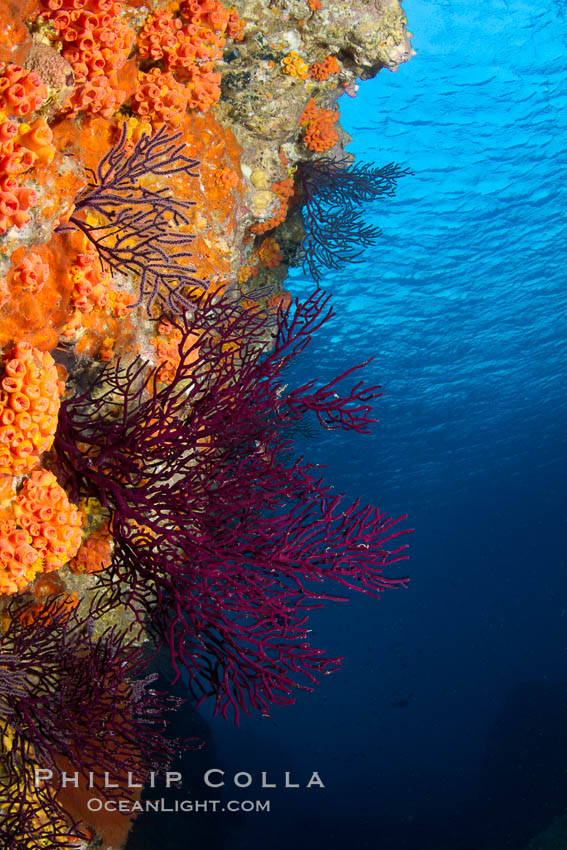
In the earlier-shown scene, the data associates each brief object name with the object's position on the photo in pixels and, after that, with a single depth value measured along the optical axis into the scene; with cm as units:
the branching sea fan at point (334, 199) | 941
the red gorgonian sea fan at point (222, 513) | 369
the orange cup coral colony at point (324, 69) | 681
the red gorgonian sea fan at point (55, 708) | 377
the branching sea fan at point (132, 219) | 361
